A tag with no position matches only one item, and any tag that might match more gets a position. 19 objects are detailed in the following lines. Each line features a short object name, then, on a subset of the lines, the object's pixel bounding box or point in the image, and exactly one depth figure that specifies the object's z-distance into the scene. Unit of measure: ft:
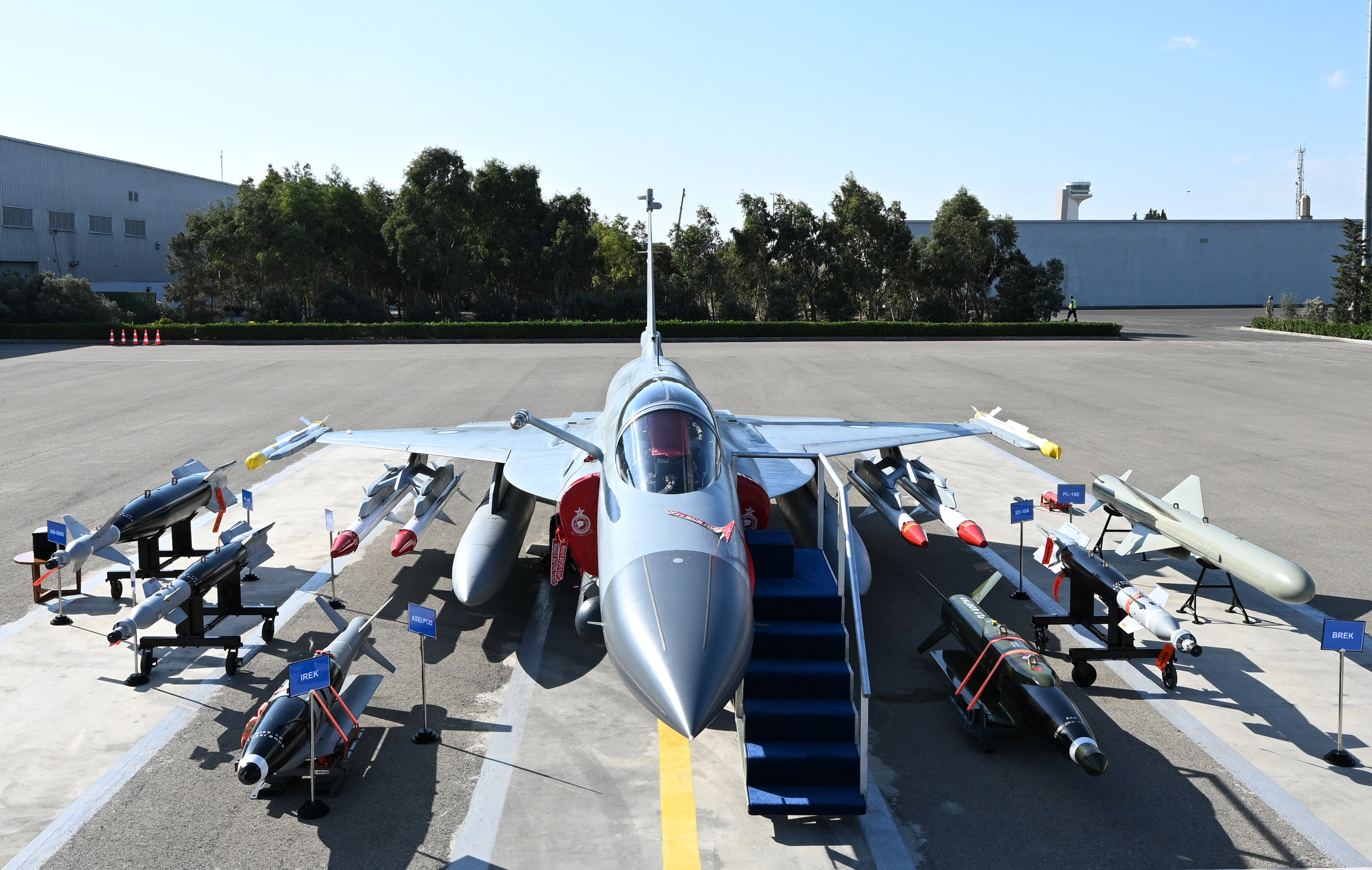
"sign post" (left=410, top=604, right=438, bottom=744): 27.81
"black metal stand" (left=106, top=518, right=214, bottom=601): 38.45
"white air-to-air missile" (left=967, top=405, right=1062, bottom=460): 37.60
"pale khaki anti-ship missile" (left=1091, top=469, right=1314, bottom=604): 29.60
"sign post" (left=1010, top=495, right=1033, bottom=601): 38.22
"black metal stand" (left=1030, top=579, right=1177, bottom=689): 30.96
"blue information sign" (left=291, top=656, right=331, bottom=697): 24.48
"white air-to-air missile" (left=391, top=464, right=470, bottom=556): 39.63
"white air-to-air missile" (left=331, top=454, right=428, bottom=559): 38.14
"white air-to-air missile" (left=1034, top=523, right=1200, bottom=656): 28.55
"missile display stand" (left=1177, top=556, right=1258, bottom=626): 35.92
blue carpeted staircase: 23.49
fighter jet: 21.94
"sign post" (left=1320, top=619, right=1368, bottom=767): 25.73
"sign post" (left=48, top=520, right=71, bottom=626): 35.27
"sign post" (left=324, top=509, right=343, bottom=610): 37.99
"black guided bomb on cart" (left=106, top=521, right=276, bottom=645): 29.86
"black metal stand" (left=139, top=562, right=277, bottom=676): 31.78
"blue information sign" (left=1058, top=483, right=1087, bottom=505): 38.68
